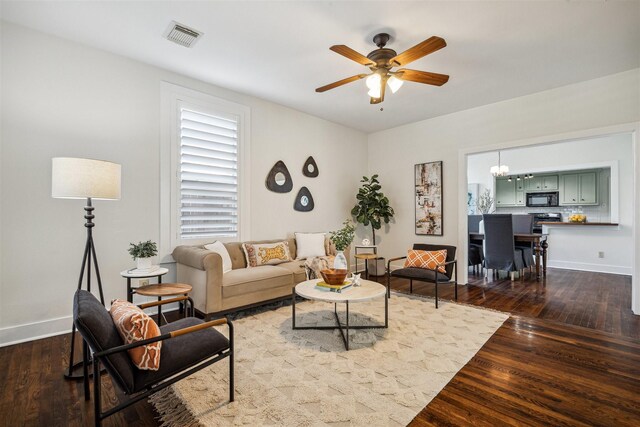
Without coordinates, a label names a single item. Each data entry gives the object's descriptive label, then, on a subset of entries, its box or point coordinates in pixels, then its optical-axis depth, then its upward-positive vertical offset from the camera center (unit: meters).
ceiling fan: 2.83 +1.38
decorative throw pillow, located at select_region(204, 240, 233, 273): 3.67 -0.47
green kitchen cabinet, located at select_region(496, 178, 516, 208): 8.11 +0.64
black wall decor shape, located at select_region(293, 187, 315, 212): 5.23 +0.24
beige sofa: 3.15 -0.76
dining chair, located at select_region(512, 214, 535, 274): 5.62 -0.30
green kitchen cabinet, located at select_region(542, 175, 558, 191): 7.33 +0.82
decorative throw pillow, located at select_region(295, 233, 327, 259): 4.72 -0.49
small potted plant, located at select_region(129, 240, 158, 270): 2.92 -0.40
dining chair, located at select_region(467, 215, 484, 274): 5.86 -0.74
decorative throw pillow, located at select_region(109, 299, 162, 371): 1.56 -0.64
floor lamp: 2.29 +0.25
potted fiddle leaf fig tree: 5.79 +0.09
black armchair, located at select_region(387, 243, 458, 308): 3.90 -0.78
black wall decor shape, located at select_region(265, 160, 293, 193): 4.82 +0.58
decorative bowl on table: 3.00 -0.62
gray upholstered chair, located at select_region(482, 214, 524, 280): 5.11 -0.53
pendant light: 6.83 +1.02
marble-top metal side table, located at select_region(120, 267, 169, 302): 2.74 -0.57
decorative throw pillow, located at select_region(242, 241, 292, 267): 4.06 -0.55
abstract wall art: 5.45 +0.31
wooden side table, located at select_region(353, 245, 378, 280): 5.20 -0.73
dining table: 5.36 -0.47
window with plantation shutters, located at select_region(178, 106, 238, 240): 3.90 +0.53
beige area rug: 1.81 -1.20
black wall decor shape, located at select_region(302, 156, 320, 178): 5.36 +0.84
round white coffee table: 2.72 -0.75
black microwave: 7.36 +0.41
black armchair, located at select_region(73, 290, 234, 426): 1.44 -0.79
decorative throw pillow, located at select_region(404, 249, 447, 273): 4.14 -0.62
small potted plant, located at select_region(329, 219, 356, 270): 3.15 -0.31
